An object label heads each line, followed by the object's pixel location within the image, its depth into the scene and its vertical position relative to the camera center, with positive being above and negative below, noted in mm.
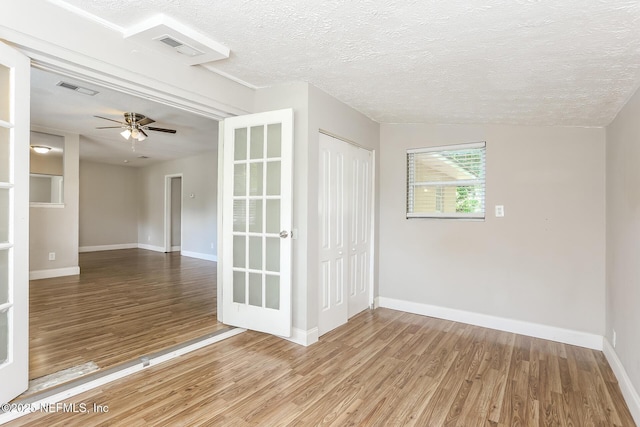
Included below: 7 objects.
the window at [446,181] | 3736 +412
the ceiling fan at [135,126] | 4689 +1332
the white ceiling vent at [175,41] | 2062 +1179
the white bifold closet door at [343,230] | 3365 -157
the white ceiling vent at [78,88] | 3413 +1355
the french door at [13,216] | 1872 -5
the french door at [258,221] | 3021 -49
